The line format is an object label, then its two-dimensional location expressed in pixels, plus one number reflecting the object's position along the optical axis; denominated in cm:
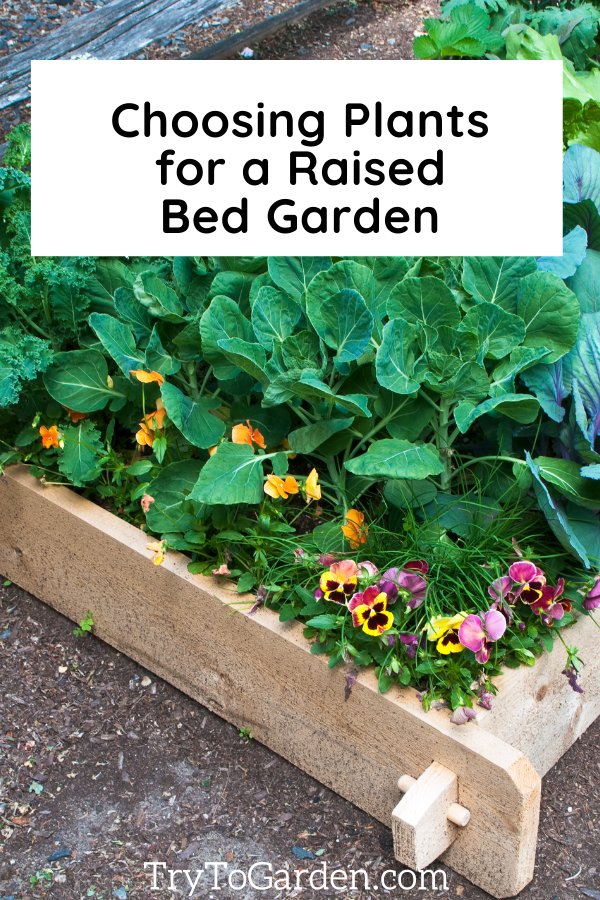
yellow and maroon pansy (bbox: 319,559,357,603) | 150
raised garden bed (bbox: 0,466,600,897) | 141
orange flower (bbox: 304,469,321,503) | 161
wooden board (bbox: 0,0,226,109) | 393
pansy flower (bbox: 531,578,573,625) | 153
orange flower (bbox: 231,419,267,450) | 171
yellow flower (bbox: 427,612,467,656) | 147
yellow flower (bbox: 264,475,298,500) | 162
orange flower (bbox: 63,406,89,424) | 201
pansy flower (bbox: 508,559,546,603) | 149
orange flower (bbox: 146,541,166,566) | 170
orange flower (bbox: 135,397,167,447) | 183
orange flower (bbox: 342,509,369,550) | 166
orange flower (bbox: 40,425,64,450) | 192
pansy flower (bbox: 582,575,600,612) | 157
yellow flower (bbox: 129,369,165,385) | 176
